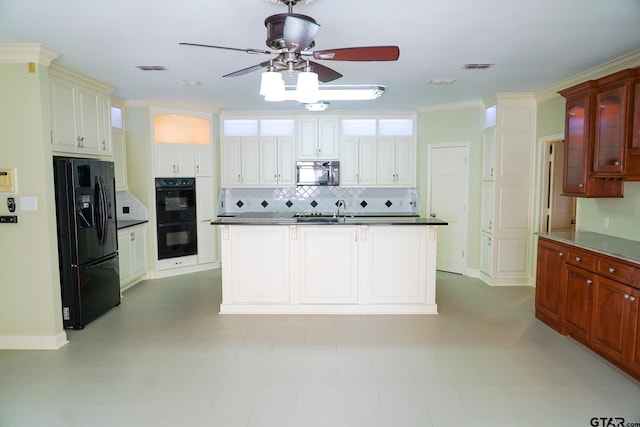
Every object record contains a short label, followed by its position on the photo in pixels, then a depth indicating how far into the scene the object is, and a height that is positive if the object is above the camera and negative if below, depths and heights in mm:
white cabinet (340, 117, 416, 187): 6605 +551
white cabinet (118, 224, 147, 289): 5062 -897
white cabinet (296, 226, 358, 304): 4340 -857
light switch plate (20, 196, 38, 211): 3438 -120
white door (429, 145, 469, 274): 6082 -225
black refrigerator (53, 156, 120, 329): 3729 -482
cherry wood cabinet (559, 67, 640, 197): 3354 +460
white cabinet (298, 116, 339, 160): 6637 +815
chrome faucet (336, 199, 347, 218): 6930 -311
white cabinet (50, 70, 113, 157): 3742 +742
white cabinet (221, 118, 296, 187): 6656 +583
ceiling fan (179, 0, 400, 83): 2102 +803
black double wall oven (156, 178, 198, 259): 5879 -452
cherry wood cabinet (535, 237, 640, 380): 2894 -977
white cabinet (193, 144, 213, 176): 6207 +443
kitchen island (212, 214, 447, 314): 4332 -884
